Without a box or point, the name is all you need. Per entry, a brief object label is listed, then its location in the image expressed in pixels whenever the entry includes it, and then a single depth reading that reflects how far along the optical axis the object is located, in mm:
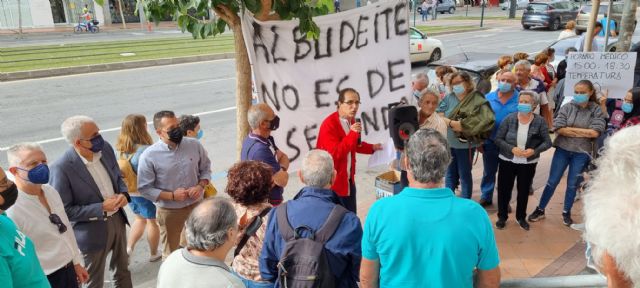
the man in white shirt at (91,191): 3473
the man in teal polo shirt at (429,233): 2340
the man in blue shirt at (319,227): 2652
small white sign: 5602
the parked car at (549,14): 29219
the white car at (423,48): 17078
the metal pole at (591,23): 7629
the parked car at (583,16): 21997
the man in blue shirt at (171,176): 4047
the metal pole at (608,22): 6823
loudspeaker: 3908
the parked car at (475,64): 10127
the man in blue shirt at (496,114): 5406
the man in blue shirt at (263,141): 3969
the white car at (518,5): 48250
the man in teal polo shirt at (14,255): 2326
